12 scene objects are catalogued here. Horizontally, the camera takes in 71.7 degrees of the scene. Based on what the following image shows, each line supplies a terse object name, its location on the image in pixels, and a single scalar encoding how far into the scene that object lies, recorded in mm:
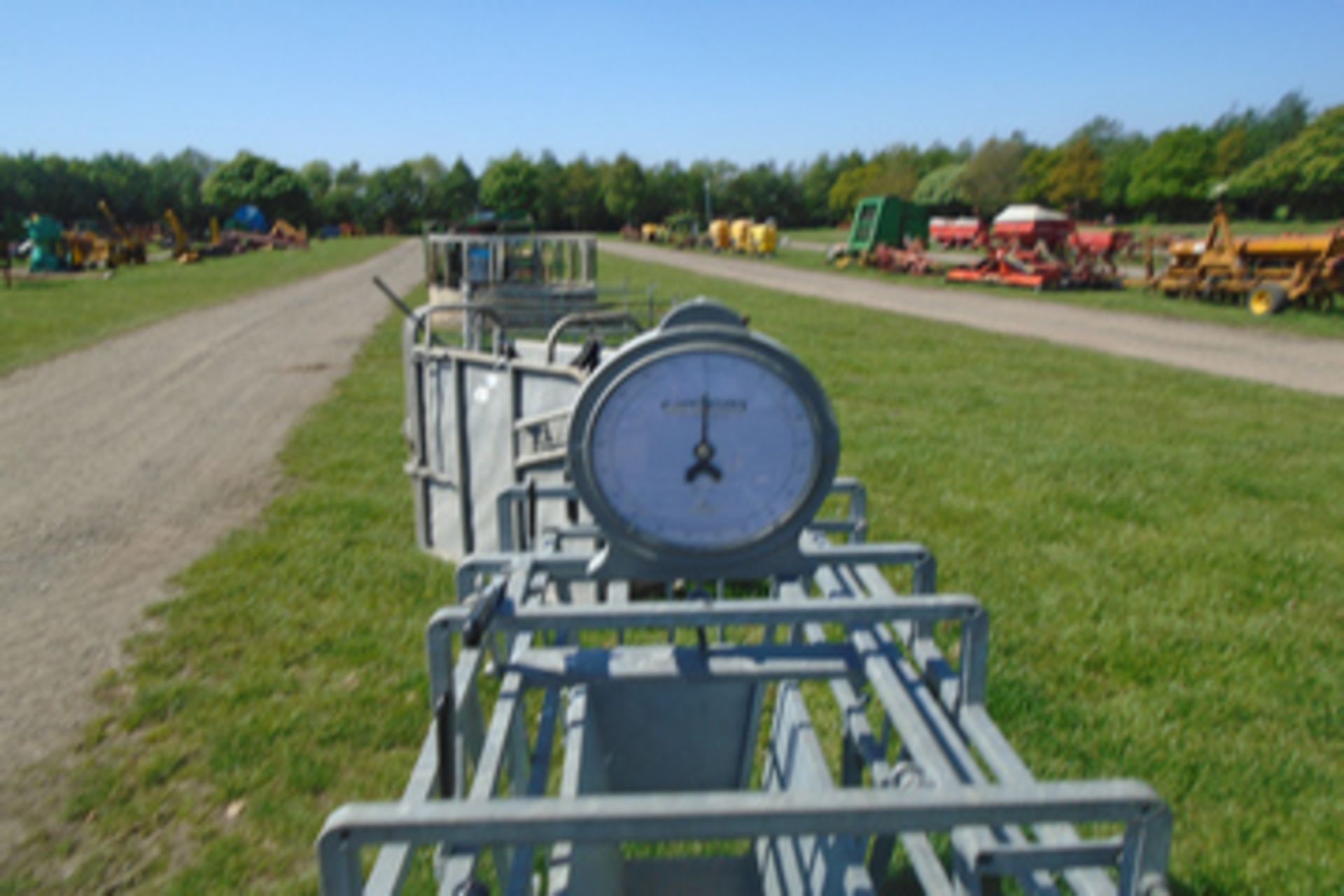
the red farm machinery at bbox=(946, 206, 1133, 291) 25047
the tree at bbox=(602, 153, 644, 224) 87562
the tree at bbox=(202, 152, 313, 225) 88938
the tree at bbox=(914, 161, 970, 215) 75438
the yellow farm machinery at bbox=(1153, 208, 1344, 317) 18797
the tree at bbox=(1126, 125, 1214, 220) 71438
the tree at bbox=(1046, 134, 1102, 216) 74000
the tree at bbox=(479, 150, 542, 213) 89625
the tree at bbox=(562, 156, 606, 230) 93250
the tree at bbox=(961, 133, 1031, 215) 71125
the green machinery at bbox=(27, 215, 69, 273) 35250
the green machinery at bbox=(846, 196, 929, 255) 34375
